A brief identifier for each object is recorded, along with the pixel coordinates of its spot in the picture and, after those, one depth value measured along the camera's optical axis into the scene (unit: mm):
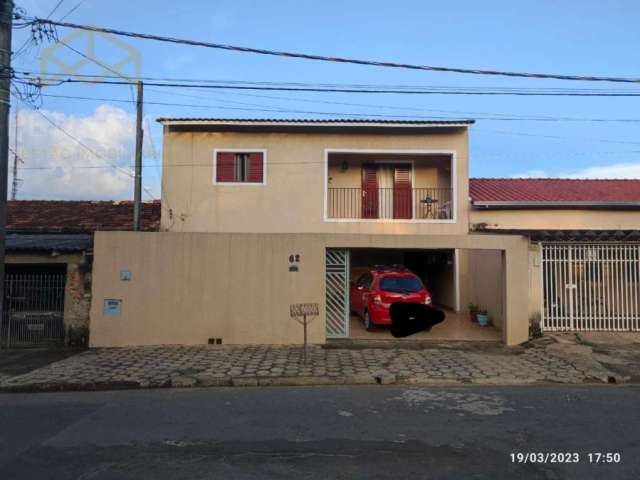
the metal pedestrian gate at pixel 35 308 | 11508
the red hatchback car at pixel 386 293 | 12688
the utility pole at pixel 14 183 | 22166
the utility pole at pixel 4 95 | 8898
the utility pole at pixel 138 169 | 13836
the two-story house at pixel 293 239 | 11609
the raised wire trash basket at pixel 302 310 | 10455
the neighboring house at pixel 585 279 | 12039
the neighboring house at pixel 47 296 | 11492
